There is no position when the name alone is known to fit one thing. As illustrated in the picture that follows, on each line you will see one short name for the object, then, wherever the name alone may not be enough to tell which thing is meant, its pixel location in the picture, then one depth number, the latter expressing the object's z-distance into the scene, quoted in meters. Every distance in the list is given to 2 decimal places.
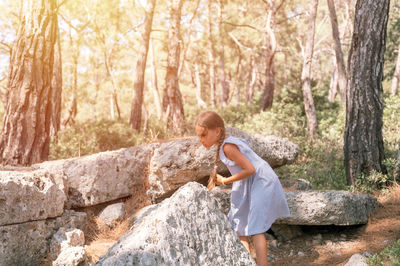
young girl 3.38
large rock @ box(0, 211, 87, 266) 4.21
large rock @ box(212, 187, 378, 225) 4.82
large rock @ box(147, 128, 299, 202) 5.70
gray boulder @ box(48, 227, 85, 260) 4.49
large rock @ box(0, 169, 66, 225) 4.24
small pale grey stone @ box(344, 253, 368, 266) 3.55
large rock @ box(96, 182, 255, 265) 2.46
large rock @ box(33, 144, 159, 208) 5.62
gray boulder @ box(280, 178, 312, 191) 6.45
